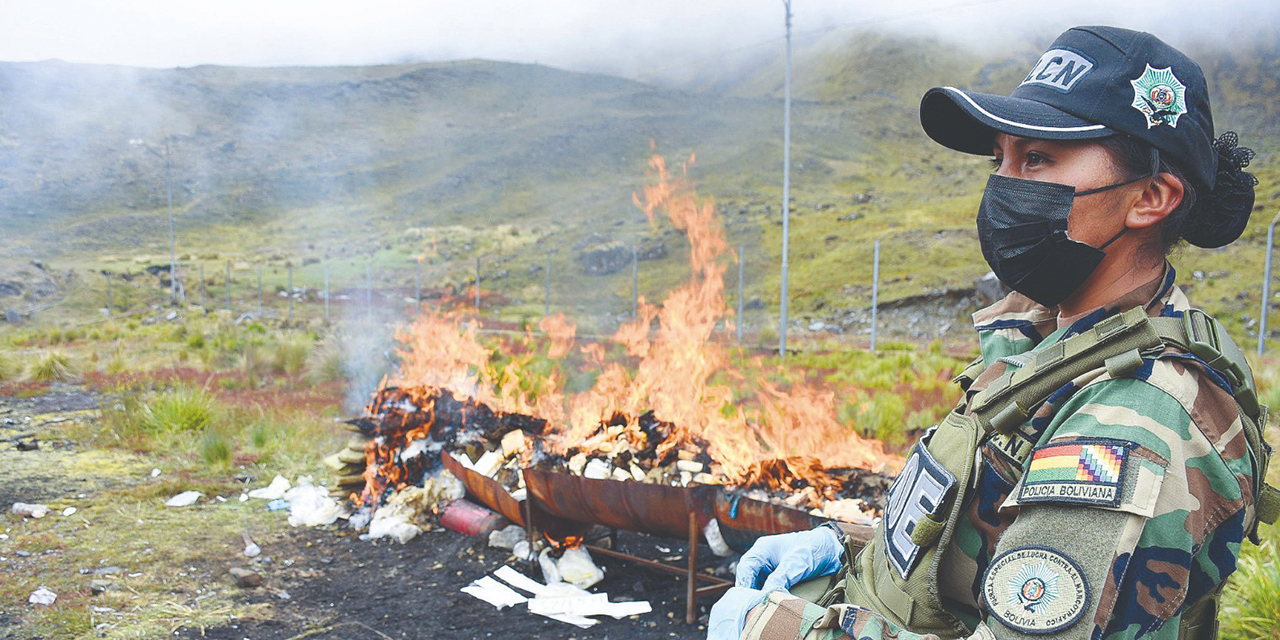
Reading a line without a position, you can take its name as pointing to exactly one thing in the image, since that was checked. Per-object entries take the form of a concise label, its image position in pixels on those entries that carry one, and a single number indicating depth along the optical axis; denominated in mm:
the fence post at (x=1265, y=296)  13680
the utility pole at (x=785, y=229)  16377
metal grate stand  4789
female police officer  1335
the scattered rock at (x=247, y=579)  5387
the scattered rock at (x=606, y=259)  38938
